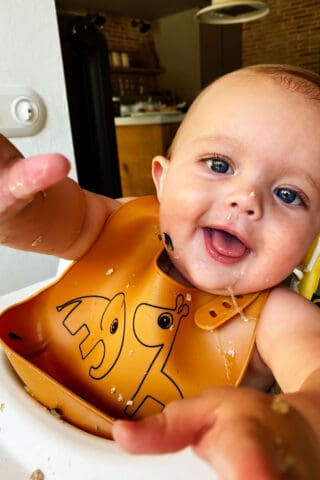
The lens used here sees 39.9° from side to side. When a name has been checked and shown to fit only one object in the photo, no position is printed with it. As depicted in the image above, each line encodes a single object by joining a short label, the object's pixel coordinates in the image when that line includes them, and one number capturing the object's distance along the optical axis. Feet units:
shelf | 18.85
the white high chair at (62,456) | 1.10
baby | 1.40
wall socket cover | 2.35
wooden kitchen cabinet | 9.96
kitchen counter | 10.05
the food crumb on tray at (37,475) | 1.15
